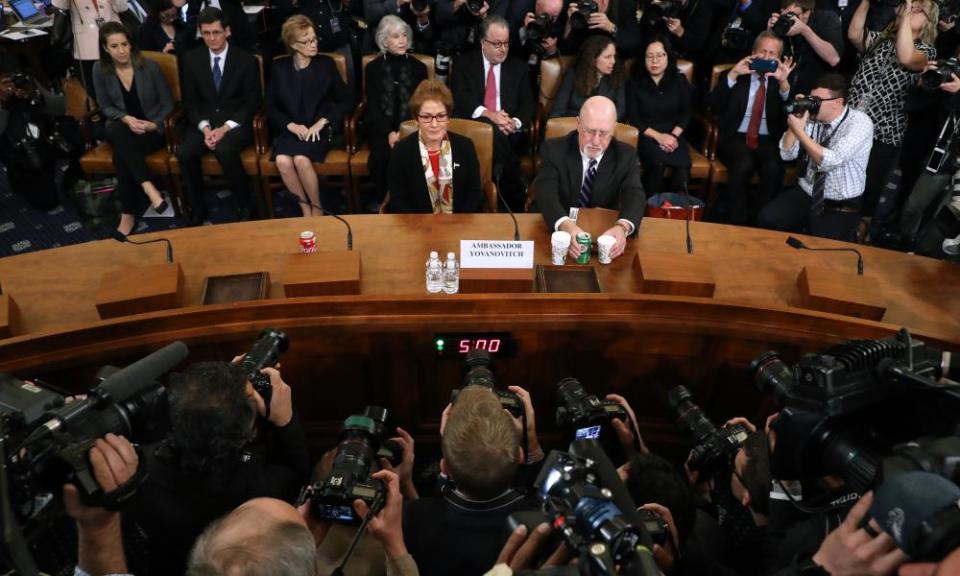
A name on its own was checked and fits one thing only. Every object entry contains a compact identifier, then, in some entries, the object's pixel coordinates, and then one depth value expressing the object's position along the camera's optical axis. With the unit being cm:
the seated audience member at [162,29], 477
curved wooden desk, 238
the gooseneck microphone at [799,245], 263
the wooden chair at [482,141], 371
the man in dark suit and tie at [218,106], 423
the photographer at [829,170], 354
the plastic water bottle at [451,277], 256
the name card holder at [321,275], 248
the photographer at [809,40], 428
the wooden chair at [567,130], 374
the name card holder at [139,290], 238
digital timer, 247
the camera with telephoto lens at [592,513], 118
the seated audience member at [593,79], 428
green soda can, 271
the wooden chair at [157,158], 425
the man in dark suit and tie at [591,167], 314
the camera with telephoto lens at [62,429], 135
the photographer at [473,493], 161
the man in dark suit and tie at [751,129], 420
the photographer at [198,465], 168
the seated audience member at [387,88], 429
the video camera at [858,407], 154
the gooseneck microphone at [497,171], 409
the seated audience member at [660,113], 428
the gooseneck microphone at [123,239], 262
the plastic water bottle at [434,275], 258
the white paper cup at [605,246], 272
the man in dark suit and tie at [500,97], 432
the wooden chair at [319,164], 425
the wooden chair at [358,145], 427
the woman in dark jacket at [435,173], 347
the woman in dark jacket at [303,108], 421
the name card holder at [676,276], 253
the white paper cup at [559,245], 270
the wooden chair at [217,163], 427
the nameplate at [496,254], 255
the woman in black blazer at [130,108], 421
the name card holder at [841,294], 244
